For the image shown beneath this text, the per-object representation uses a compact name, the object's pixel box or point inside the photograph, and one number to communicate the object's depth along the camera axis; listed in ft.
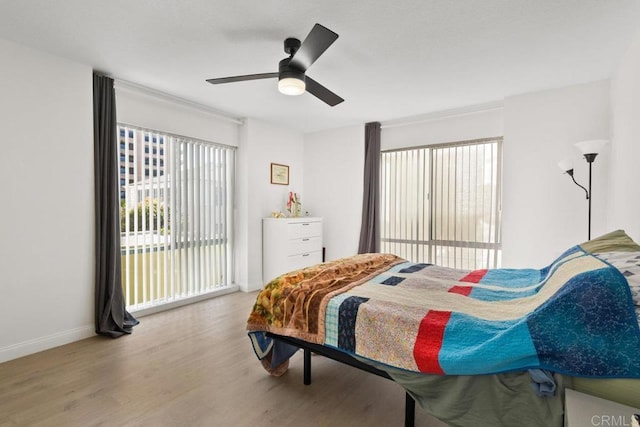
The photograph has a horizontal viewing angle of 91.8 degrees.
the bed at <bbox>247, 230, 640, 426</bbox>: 3.94
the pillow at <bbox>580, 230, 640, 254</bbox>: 6.13
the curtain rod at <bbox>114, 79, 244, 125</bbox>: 10.82
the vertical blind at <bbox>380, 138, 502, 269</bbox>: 13.32
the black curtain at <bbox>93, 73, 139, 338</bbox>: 10.11
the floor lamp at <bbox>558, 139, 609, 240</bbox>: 9.05
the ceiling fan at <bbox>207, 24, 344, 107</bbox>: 6.34
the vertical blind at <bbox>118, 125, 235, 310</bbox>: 11.62
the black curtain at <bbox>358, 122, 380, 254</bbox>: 15.62
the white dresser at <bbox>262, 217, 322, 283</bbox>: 14.88
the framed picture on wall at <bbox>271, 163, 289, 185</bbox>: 16.42
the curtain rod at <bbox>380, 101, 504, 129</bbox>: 12.89
